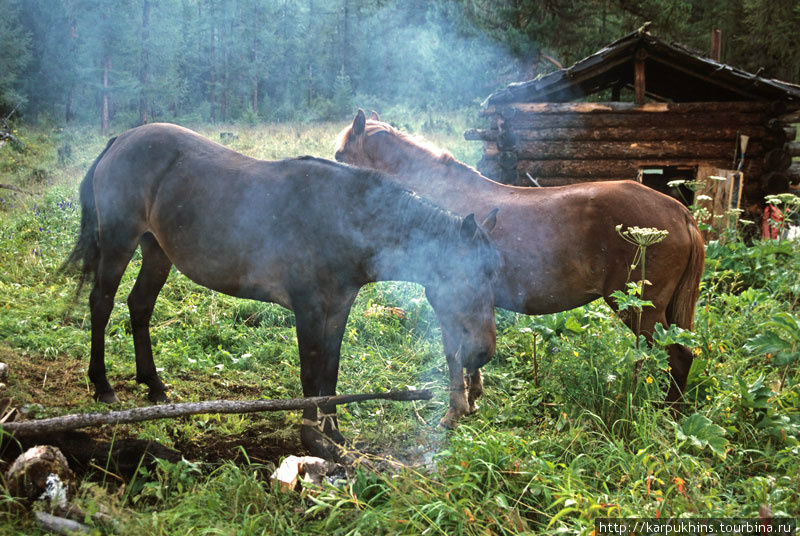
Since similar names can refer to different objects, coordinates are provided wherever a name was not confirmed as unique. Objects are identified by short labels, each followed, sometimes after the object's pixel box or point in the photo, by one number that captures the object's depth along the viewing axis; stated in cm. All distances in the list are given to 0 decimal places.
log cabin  893
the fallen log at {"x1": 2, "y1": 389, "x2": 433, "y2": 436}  274
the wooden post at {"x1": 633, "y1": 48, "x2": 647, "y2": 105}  893
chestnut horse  400
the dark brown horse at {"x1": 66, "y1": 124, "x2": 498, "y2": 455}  349
